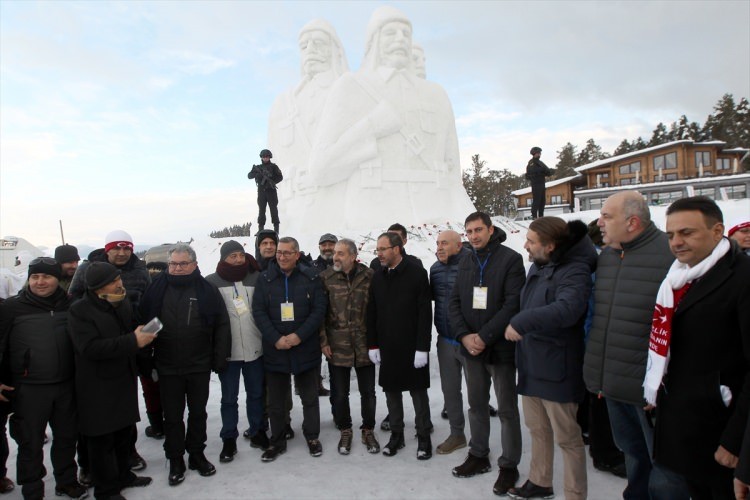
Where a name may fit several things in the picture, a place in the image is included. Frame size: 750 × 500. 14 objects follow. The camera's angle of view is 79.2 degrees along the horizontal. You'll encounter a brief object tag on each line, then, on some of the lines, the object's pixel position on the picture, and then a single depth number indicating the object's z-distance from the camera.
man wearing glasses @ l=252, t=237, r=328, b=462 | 4.19
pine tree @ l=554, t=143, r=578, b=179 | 47.19
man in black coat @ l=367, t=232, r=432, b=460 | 4.11
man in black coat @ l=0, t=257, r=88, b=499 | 3.35
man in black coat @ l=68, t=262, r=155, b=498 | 3.29
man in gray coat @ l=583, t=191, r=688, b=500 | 2.65
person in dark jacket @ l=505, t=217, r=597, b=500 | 2.97
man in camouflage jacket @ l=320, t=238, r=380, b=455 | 4.35
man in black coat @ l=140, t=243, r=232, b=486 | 3.84
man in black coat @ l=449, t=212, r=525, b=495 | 3.55
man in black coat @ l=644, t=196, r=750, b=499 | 2.05
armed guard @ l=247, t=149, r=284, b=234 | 10.59
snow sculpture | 11.63
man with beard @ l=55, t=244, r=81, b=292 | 4.39
